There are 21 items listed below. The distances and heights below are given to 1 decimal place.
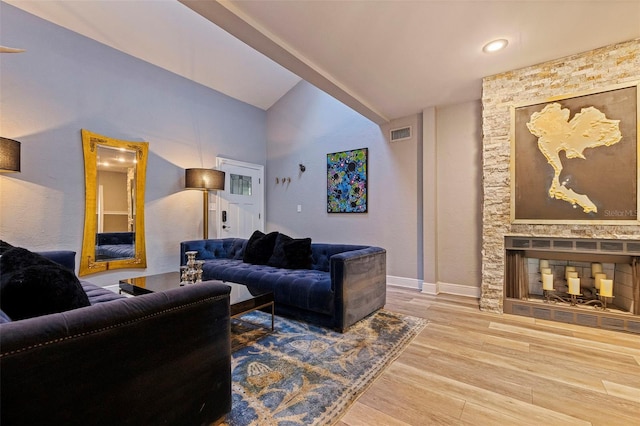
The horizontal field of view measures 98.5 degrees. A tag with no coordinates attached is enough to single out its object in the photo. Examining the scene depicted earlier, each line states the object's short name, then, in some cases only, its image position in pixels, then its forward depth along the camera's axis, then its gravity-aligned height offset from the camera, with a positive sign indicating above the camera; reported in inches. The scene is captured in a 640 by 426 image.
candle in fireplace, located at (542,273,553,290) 112.1 -28.3
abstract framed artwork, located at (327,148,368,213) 179.9 +22.9
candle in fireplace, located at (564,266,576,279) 113.4 -23.7
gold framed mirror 138.2 +7.8
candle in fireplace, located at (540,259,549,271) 117.5 -21.9
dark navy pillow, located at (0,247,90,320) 43.4 -11.9
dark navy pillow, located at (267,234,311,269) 128.3 -18.3
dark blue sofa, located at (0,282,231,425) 32.5 -20.8
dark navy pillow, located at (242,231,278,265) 139.5 -17.2
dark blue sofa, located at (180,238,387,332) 97.7 -26.4
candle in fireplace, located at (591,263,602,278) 108.3 -22.4
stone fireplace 99.7 +8.8
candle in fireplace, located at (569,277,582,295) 107.7 -28.8
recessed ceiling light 97.9 +61.1
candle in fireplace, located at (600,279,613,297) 102.0 -28.2
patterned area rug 59.1 -41.5
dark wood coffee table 85.8 -26.8
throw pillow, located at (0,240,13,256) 72.3 -7.7
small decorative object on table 102.6 -20.6
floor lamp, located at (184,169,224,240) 167.9 +23.4
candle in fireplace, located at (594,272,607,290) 105.8 -25.3
